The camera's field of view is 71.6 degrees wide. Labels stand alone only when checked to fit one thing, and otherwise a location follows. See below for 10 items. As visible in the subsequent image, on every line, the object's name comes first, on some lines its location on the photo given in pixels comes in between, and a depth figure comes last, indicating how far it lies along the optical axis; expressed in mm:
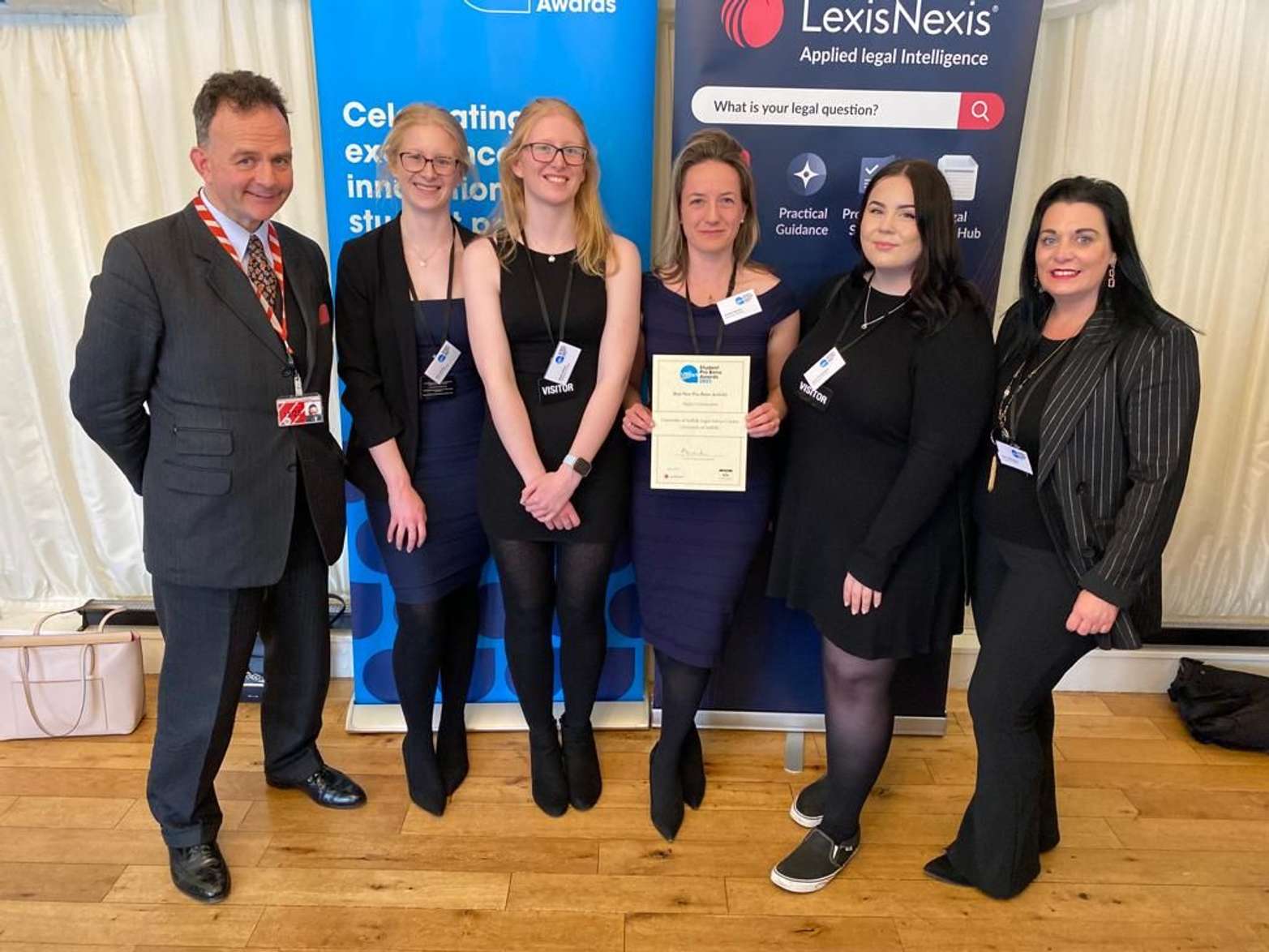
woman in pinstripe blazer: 1764
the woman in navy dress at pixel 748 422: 2115
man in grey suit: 1903
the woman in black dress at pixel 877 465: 1901
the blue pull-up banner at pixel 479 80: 2393
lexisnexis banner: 2344
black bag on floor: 2895
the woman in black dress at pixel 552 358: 2094
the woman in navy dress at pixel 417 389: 2162
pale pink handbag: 2758
